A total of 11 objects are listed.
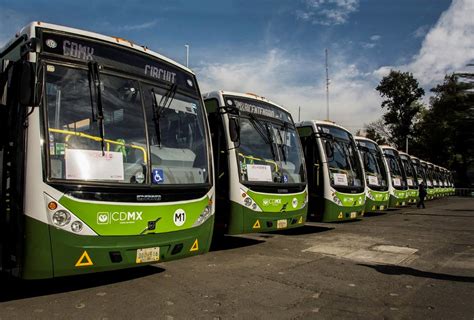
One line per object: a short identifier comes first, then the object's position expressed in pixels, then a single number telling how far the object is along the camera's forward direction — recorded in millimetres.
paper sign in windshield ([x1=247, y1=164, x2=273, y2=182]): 8297
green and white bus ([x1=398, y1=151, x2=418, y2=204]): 22016
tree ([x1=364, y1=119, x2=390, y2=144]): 66625
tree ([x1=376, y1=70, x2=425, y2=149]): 64375
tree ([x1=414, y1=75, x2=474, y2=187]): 57562
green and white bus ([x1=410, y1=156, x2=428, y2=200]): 27953
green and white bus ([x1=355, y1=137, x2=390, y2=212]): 14734
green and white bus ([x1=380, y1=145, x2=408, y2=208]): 19406
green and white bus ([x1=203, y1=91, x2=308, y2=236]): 8008
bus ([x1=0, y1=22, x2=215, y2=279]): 4562
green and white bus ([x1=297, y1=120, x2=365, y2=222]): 11258
